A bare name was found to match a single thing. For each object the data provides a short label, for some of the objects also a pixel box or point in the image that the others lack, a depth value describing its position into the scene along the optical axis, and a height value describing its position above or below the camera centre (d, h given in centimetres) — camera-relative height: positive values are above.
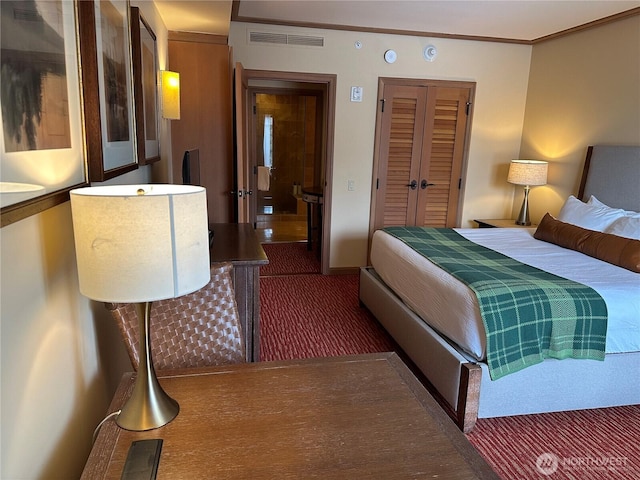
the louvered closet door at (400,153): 459 -1
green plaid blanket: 214 -81
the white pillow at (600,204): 326 -36
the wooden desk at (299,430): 96 -69
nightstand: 452 -72
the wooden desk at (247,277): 212 -65
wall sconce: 285 +33
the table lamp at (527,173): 428 -16
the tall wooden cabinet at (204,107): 354 +31
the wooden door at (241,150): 322 -3
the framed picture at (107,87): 124 +18
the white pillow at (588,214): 332 -44
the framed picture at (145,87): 202 +29
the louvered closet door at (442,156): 469 -3
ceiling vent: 416 +105
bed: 222 -107
